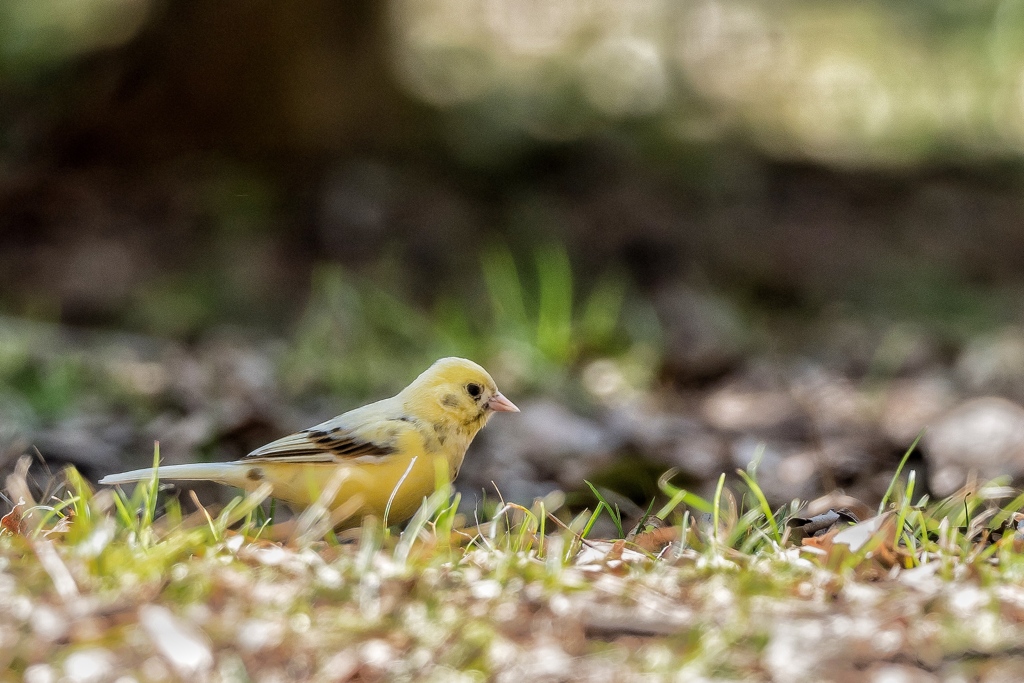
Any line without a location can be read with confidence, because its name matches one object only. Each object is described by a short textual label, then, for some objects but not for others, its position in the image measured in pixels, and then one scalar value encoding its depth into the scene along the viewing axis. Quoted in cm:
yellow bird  566
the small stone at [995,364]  1026
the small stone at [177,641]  358
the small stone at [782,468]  746
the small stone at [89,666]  354
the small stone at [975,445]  721
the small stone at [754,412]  932
